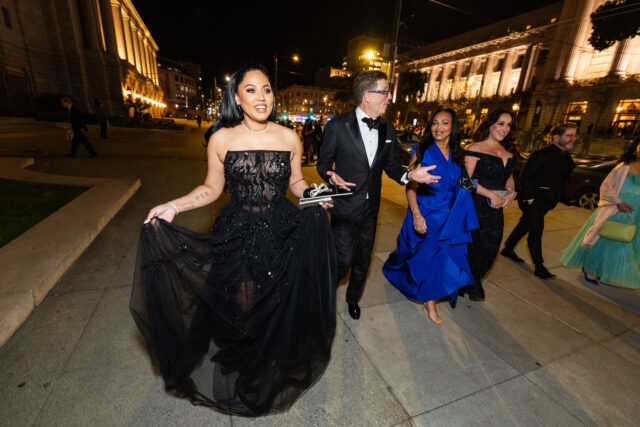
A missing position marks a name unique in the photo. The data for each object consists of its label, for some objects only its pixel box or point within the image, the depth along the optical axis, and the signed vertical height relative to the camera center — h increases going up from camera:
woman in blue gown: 2.96 -0.89
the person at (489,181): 3.29 -0.54
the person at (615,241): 3.80 -1.25
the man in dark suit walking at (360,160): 2.73 -0.31
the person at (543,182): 3.89 -0.60
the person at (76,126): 9.47 -0.52
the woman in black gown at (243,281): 1.96 -1.17
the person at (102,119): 15.03 -0.38
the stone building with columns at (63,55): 25.12 +5.48
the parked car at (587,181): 7.76 -1.09
